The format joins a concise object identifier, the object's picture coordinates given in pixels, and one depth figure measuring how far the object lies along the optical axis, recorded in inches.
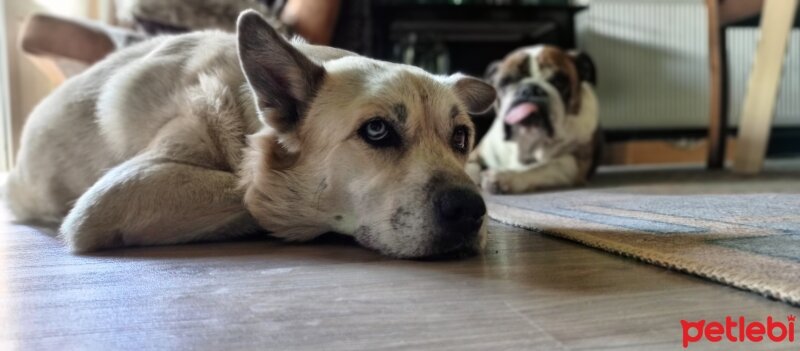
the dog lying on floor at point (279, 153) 49.4
